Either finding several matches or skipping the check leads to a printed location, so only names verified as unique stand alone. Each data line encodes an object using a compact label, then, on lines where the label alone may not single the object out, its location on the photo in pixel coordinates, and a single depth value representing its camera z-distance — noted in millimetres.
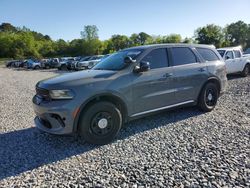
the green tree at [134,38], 66787
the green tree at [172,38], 57047
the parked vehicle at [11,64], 37904
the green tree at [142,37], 71289
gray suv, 3299
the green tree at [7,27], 89458
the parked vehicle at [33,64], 28209
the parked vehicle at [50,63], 26324
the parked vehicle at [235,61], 9931
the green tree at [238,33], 64094
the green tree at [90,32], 64543
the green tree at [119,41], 60665
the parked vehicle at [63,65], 22913
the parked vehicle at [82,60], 19648
